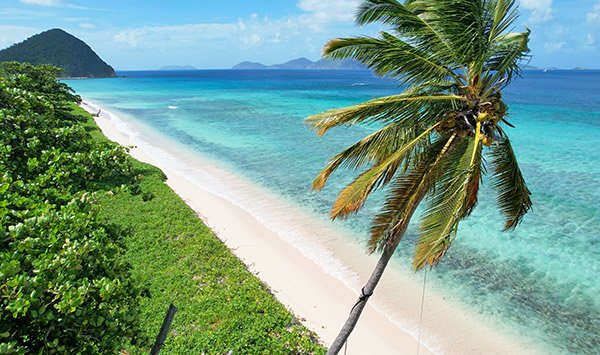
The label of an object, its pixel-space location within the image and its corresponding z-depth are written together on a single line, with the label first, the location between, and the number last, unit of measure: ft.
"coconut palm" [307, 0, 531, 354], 16.62
